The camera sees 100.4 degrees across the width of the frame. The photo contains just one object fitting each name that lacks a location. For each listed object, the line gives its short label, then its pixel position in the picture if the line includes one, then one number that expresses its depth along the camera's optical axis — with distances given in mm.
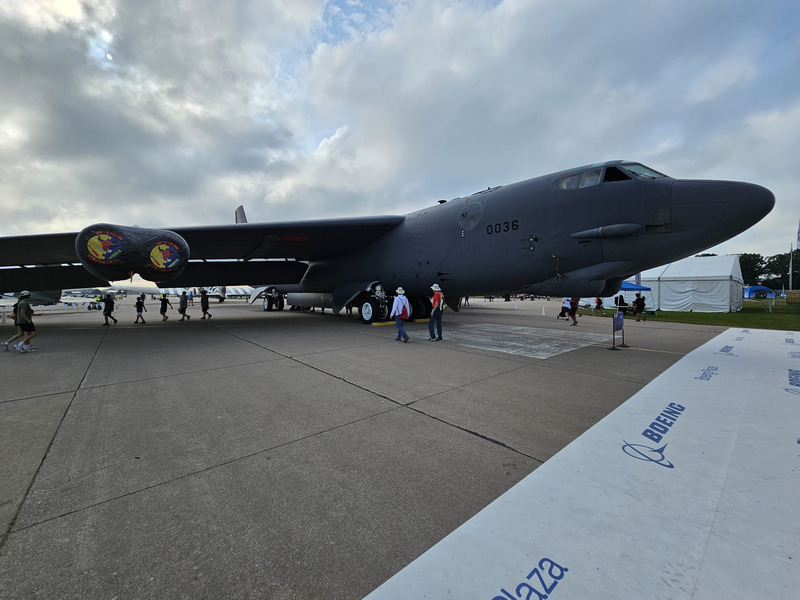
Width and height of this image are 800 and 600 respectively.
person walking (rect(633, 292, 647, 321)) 15945
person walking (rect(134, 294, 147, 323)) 16072
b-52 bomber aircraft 6008
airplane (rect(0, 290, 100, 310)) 16547
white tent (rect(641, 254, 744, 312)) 20938
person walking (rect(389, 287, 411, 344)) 8345
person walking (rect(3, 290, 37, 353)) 7441
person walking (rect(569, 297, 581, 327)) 13211
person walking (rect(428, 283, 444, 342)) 8273
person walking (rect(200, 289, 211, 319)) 17375
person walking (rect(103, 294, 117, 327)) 14363
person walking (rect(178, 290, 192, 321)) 16322
